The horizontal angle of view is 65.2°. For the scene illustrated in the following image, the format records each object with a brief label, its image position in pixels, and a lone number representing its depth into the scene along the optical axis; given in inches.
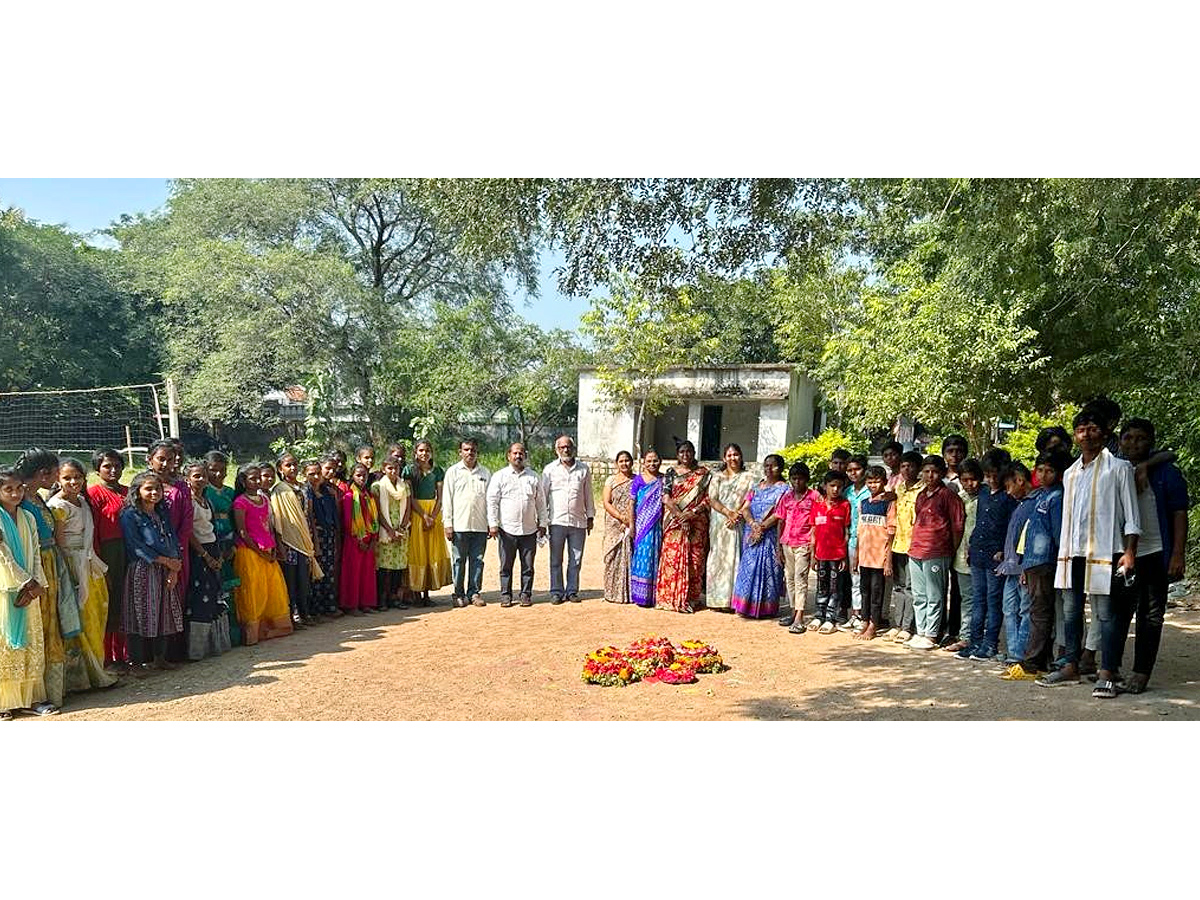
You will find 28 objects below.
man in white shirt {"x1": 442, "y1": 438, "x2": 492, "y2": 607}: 266.4
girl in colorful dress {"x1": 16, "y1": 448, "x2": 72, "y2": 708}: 163.9
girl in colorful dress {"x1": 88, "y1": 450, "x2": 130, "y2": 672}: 183.6
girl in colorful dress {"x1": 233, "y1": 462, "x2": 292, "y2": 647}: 216.7
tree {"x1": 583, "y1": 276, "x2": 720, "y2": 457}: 407.5
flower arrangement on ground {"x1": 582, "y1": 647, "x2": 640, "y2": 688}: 190.2
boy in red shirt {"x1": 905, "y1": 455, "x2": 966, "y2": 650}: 214.8
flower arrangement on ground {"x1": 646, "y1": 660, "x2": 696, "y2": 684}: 192.5
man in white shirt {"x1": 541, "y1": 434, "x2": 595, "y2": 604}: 270.2
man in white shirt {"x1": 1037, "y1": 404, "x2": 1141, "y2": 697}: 167.3
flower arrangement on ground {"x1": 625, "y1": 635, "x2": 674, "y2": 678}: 195.6
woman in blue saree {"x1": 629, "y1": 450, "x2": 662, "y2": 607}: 268.2
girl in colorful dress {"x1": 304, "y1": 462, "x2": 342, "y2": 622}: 242.5
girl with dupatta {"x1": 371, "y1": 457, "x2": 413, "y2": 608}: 258.4
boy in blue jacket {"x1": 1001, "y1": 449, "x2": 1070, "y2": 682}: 186.7
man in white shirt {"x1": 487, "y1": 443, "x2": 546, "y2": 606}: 265.9
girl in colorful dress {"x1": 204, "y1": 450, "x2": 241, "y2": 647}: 209.5
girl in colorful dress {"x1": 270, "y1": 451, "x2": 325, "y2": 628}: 228.2
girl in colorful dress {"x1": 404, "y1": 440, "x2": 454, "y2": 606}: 266.4
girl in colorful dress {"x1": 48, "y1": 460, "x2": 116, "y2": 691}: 170.9
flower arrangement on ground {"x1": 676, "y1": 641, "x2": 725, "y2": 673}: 199.5
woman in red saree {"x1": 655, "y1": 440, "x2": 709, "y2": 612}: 263.4
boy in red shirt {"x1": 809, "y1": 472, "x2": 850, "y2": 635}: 239.6
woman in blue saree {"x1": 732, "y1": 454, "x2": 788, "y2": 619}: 253.4
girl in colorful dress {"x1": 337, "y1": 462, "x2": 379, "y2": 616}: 251.3
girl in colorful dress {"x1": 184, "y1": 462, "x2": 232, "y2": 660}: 201.5
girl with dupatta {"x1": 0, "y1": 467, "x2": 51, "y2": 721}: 155.6
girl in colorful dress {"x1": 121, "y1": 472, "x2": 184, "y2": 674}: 186.9
